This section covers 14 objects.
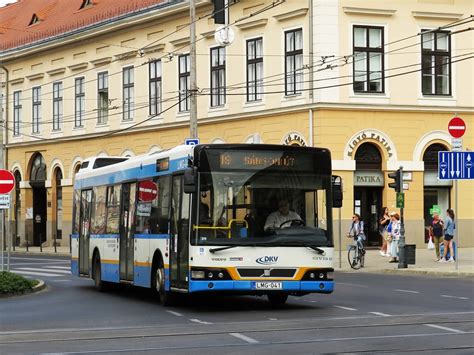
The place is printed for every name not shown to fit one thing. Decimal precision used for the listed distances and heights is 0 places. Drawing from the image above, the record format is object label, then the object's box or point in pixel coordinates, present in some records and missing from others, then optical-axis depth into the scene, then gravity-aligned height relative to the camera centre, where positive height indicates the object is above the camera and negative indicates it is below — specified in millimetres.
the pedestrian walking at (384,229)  39875 -464
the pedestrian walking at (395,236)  36438 -620
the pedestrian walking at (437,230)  36469 -442
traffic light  33156 +1016
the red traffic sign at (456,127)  29891 +2326
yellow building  43469 +5356
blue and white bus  18484 -87
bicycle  34406 -1168
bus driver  18703 -7
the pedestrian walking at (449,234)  35031 -549
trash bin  33156 -1113
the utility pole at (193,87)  36094 +4100
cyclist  34531 -506
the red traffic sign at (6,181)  26031 +823
